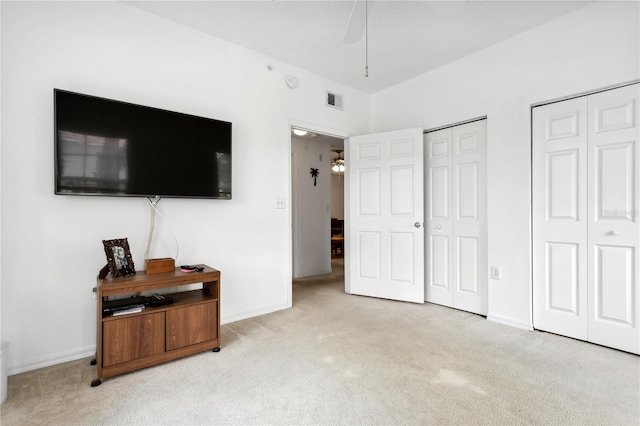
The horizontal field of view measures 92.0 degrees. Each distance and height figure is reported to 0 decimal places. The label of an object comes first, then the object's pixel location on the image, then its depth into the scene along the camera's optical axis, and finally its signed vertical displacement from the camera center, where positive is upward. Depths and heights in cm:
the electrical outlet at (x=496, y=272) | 298 -59
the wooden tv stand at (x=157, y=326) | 190 -77
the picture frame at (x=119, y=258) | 209 -32
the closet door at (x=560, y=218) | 252 -5
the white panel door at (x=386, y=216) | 357 -5
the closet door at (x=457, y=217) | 319 -6
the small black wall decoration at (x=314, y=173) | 533 +67
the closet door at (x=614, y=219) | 229 -6
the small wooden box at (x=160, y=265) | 223 -39
